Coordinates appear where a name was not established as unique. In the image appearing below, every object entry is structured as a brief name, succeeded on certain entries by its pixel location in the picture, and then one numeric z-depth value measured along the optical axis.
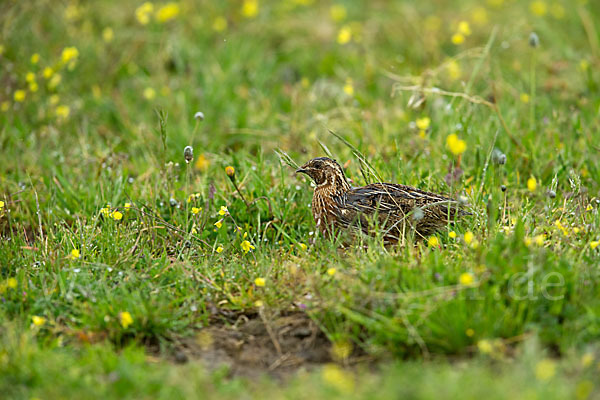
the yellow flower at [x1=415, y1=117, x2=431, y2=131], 12.36
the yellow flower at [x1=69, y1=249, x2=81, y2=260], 8.95
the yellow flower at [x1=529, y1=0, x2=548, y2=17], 17.79
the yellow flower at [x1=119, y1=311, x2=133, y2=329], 7.80
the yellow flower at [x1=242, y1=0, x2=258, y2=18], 18.00
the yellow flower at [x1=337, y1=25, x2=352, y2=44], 14.84
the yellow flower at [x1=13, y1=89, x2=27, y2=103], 14.28
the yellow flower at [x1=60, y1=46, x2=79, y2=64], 14.29
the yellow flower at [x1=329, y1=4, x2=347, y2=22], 18.73
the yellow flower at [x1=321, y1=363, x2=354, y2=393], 6.24
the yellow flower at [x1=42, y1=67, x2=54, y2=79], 14.44
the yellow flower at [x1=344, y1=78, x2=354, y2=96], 14.04
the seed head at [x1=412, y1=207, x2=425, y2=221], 8.38
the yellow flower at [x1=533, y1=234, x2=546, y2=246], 8.21
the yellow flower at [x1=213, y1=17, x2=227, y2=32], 17.99
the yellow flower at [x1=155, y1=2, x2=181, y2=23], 17.05
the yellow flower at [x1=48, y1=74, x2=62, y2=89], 14.78
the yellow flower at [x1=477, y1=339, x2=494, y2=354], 6.85
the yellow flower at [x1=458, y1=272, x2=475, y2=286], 7.36
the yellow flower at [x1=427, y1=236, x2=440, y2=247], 8.93
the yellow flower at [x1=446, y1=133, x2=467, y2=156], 7.52
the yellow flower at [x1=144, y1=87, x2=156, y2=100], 15.27
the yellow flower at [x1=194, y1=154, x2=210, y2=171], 12.47
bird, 9.81
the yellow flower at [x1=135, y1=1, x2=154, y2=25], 15.73
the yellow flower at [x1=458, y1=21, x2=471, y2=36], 13.17
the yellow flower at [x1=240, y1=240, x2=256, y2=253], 9.48
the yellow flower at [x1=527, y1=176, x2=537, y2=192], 8.34
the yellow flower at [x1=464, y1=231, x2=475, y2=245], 8.40
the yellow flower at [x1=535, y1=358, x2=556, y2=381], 6.19
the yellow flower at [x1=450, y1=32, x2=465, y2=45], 13.08
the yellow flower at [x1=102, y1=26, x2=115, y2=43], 16.48
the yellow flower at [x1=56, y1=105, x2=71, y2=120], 14.29
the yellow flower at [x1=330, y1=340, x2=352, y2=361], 7.62
